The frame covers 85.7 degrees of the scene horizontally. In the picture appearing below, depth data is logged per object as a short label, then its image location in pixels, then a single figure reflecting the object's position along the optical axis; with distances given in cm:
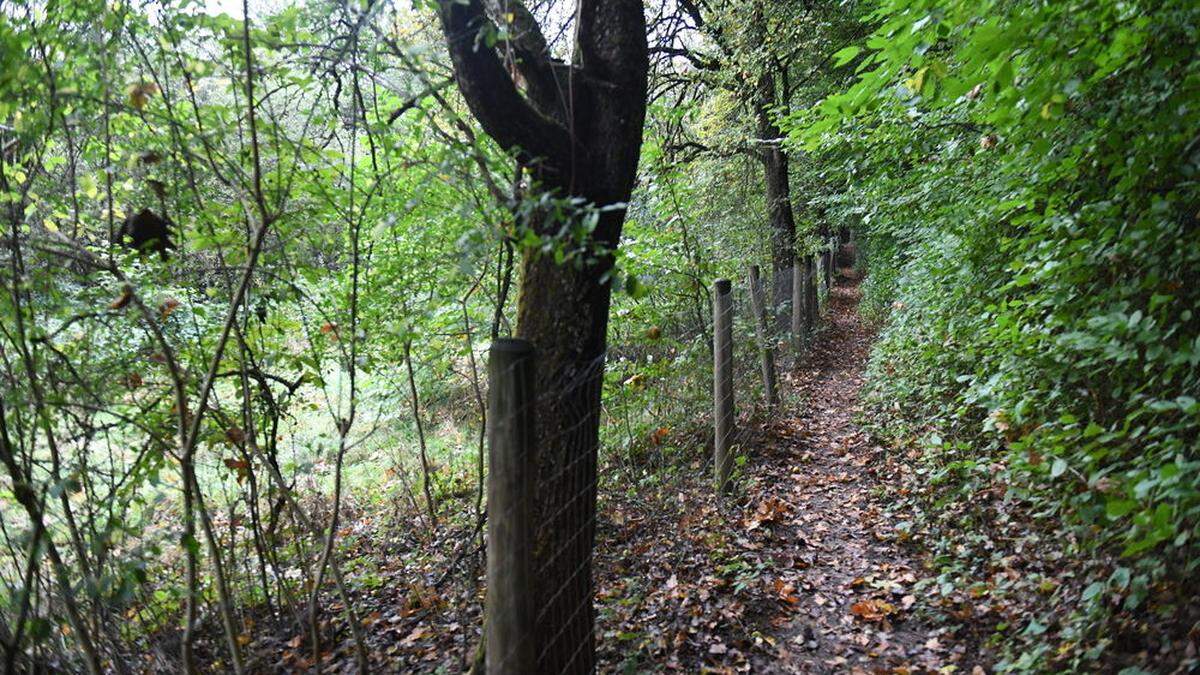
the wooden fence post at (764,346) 779
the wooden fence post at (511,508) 213
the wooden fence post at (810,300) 1209
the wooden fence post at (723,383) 571
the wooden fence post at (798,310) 1070
